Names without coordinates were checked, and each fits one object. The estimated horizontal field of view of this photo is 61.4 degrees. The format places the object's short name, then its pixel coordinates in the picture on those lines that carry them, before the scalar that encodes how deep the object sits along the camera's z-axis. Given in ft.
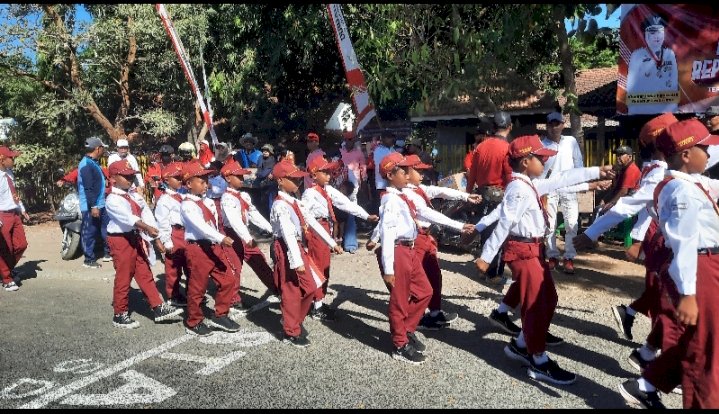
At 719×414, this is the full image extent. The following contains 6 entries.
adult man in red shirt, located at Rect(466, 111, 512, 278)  21.81
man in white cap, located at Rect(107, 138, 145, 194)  32.45
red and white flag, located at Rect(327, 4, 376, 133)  27.81
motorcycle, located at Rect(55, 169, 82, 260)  32.89
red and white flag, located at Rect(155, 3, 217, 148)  36.58
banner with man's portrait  29.66
